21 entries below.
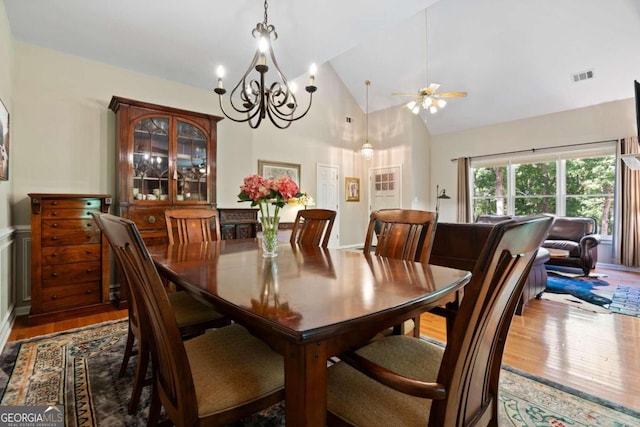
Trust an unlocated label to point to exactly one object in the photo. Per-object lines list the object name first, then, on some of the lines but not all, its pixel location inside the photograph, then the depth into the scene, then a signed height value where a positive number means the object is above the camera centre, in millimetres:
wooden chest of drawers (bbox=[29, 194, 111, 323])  2793 -445
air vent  4845 +2154
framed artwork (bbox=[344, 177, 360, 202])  7070 +516
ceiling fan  4418 +1669
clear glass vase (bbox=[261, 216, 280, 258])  1767 -143
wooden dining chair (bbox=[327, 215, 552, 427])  694 -422
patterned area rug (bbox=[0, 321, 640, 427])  1510 -1002
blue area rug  3479 -962
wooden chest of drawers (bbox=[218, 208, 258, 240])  3953 -157
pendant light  6461 +1275
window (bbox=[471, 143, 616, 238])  5422 +525
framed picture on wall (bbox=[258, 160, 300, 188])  5512 +773
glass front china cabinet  3305 +569
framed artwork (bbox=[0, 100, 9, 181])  2340 +540
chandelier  2244 +1027
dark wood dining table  751 -269
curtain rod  5298 +1181
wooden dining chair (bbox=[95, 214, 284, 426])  885 -552
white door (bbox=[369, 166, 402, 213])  6820 +542
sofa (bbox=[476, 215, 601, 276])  4523 -482
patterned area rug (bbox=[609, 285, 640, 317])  3092 -976
